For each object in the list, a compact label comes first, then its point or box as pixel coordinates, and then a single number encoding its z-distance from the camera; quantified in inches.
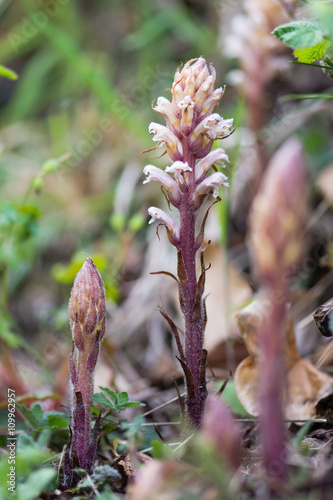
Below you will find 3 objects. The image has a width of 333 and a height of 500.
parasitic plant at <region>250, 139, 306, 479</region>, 23.1
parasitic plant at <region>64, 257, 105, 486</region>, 27.2
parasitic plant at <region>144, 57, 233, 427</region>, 27.6
